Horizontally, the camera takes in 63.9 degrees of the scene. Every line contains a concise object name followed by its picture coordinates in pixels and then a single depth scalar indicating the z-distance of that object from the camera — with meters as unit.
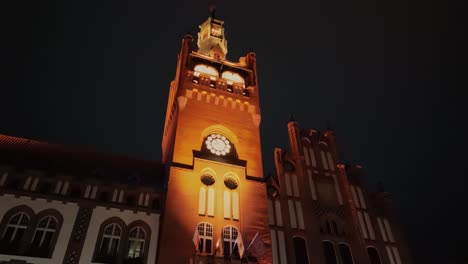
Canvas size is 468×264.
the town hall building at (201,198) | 23.44
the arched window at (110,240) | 23.34
